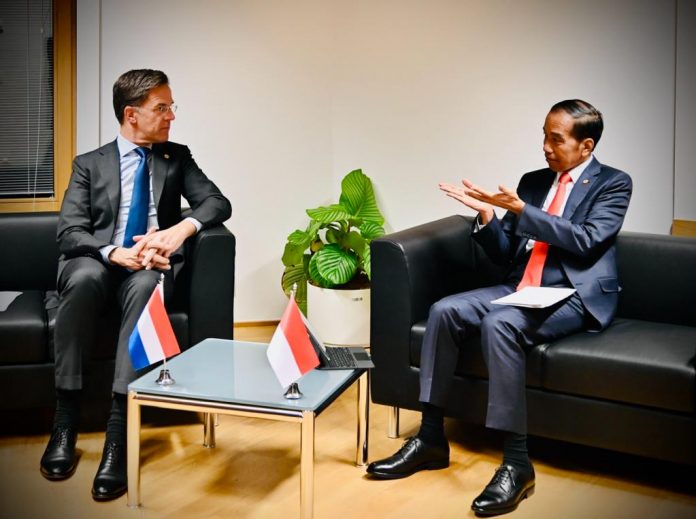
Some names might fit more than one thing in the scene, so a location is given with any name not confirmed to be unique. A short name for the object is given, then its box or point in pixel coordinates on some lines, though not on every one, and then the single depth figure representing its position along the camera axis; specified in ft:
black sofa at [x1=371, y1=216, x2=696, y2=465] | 9.78
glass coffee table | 8.95
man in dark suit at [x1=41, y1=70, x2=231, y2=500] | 10.80
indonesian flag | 9.12
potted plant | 15.23
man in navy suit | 10.11
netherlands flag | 9.78
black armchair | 11.21
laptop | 10.25
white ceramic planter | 15.60
